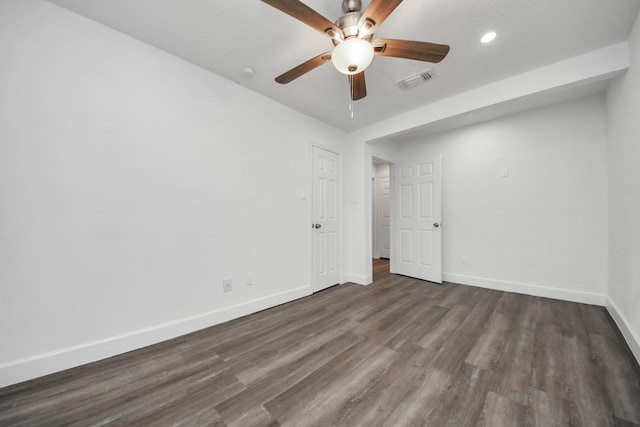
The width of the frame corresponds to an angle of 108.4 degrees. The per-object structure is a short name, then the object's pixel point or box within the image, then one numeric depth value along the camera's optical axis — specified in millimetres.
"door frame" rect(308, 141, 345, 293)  3312
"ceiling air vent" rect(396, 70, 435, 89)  2400
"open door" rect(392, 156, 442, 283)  3799
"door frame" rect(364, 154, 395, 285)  3754
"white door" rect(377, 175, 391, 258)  5898
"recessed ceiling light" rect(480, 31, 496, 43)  1893
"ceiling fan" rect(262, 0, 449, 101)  1288
